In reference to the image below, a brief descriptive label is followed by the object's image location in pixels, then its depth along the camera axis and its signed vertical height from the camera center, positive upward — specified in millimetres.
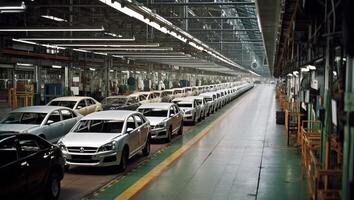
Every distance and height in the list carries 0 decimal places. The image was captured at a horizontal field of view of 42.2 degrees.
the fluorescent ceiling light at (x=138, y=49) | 26150 +1683
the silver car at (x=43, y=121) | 12570 -1325
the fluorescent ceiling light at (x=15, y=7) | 12477 +1943
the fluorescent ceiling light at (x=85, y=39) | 19453 +1667
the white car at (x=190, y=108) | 22734 -1566
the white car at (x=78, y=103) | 20531 -1188
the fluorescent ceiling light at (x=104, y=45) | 23662 +1716
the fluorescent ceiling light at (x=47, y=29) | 15083 +1694
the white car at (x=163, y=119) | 16031 -1517
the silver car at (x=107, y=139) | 10445 -1489
